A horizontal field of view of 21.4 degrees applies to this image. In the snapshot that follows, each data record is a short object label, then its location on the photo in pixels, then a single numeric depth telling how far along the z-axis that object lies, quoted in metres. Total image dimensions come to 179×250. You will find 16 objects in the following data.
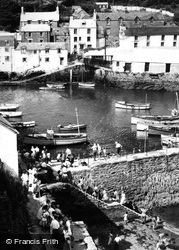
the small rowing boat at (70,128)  37.69
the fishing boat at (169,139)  31.98
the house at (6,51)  66.94
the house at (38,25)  72.19
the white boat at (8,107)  46.20
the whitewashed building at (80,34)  73.06
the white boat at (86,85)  61.22
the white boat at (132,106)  47.22
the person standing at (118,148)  29.78
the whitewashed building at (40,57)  66.50
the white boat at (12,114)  43.66
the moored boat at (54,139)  34.22
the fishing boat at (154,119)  39.31
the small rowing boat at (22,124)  39.71
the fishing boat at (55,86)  60.53
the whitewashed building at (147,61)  63.49
